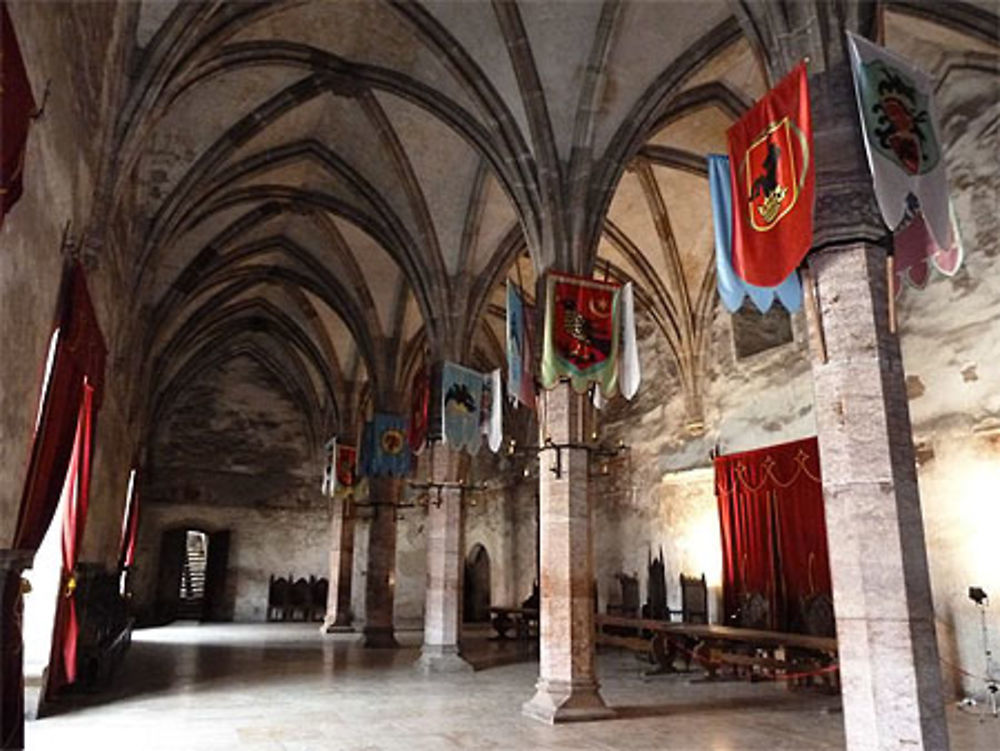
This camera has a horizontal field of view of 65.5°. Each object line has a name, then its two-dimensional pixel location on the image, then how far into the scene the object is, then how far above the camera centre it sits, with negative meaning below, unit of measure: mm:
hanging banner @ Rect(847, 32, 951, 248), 5461 +3090
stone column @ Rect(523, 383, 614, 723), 7969 -89
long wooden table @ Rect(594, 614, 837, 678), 9961 -1109
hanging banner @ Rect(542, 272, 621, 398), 8680 +2639
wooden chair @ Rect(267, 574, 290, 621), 23375 -912
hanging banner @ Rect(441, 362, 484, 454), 11716 +2451
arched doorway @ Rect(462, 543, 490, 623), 23750 -572
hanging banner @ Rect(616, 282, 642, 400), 8750 +2455
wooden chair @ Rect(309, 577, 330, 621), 23828 -897
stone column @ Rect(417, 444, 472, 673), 11938 -53
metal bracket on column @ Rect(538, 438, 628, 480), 8680 +1347
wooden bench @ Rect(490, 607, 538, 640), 17131 -1161
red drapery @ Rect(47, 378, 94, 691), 8289 +316
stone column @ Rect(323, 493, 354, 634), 18980 +26
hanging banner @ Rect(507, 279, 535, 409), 9359 +2544
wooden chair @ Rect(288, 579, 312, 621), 23453 -947
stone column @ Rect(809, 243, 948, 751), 4641 +318
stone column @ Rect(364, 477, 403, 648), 15633 +104
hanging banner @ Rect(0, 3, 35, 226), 3619 +2128
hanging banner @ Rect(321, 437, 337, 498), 18688 +2319
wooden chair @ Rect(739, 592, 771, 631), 12328 -624
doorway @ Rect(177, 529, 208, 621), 24061 -317
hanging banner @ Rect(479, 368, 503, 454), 11046 +2361
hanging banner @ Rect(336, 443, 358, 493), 18734 +2415
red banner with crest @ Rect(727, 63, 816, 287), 5523 +2828
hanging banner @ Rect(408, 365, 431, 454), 13185 +2713
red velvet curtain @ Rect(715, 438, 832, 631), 12164 +687
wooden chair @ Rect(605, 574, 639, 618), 15609 -558
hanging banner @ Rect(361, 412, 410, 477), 15672 +2402
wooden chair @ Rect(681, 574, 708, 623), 13867 -492
